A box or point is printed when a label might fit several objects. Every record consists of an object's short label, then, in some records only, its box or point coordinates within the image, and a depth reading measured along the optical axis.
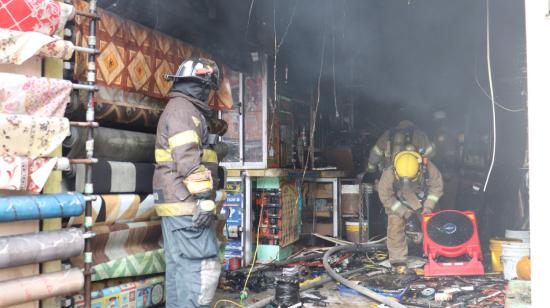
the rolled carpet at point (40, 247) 2.92
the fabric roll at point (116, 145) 3.66
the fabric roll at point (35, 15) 3.05
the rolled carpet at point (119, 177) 3.84
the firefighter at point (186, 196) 3.94
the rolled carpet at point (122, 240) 3.90
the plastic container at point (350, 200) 9.06
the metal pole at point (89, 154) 3.43
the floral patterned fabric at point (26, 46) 2.98
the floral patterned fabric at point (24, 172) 2.96
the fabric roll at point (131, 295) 3.83
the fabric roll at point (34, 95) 3.04
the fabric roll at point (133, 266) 3.87
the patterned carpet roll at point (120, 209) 3.81
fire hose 4.99
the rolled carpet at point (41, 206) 2.91
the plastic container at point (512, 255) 6.02
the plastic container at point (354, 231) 8.78
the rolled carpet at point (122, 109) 3.75
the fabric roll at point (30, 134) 3.00
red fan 6.38
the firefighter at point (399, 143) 8.57
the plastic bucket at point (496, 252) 6.47
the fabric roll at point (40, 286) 2.93
